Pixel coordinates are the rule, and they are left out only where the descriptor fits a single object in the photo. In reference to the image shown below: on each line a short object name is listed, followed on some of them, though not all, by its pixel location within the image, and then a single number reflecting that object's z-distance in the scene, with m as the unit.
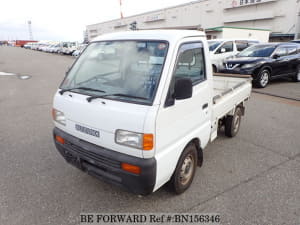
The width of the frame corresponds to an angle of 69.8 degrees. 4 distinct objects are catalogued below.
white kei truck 2.13
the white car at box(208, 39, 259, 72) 11.17
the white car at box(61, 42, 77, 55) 32.22
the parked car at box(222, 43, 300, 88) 8.95
